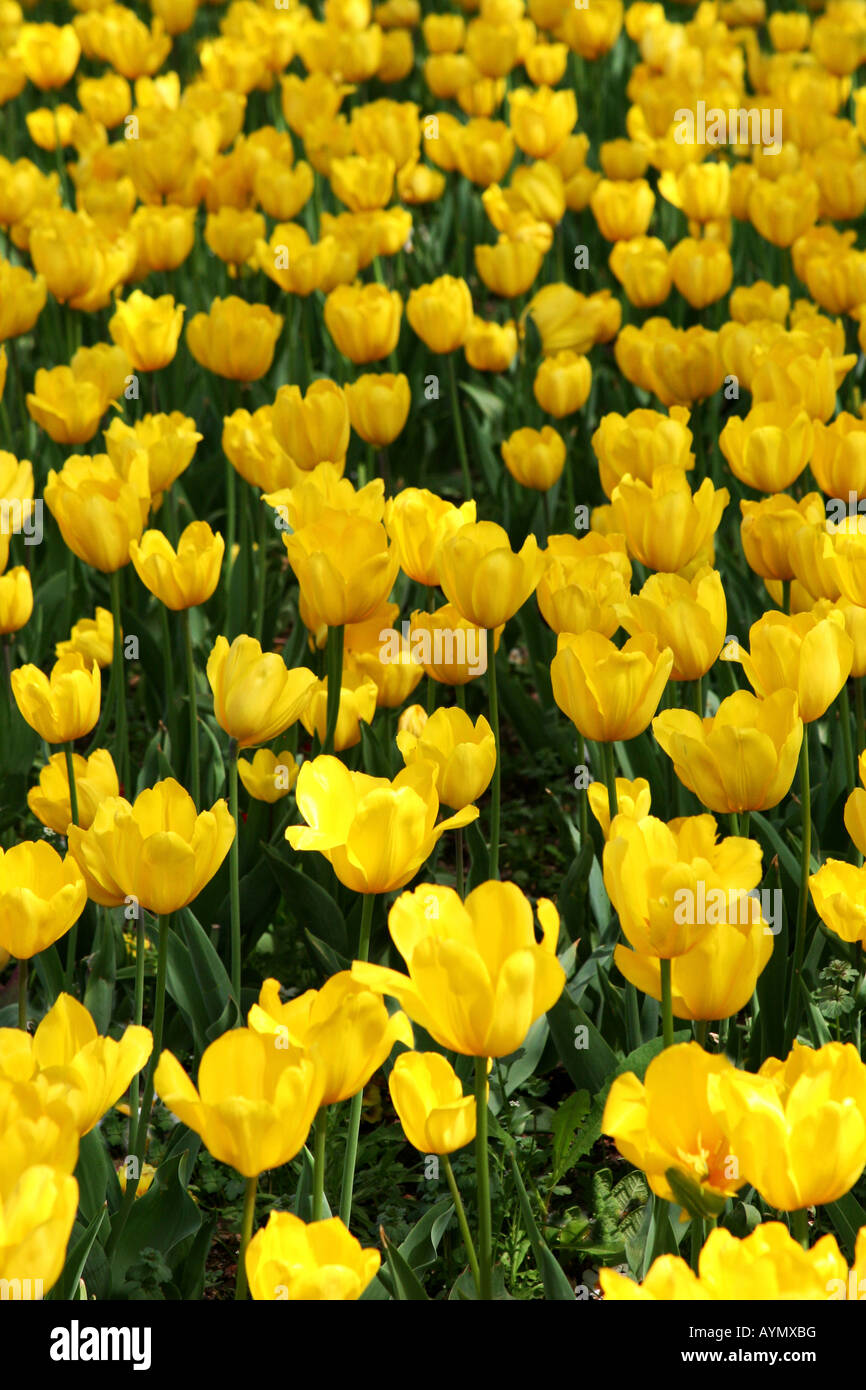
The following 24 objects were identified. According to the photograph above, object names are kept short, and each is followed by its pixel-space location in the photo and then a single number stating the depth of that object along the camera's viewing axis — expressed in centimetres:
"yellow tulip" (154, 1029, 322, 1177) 131
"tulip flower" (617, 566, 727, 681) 205
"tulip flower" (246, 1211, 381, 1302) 121
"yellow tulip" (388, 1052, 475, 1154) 143
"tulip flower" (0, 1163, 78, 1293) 117
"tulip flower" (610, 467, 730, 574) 234
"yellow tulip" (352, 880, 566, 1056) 135
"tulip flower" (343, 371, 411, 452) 305
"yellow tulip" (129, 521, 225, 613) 232
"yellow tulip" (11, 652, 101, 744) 214
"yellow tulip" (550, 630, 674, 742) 190
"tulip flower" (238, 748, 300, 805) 242
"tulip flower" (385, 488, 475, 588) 228
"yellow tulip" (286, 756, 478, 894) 162
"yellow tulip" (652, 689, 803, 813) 178
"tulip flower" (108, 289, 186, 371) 331
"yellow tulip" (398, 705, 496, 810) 192
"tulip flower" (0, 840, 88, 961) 170
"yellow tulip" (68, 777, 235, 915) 167
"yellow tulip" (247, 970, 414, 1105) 141
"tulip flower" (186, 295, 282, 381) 331
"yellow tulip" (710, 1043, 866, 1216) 124
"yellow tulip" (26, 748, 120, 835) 210
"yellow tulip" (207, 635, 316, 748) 198
